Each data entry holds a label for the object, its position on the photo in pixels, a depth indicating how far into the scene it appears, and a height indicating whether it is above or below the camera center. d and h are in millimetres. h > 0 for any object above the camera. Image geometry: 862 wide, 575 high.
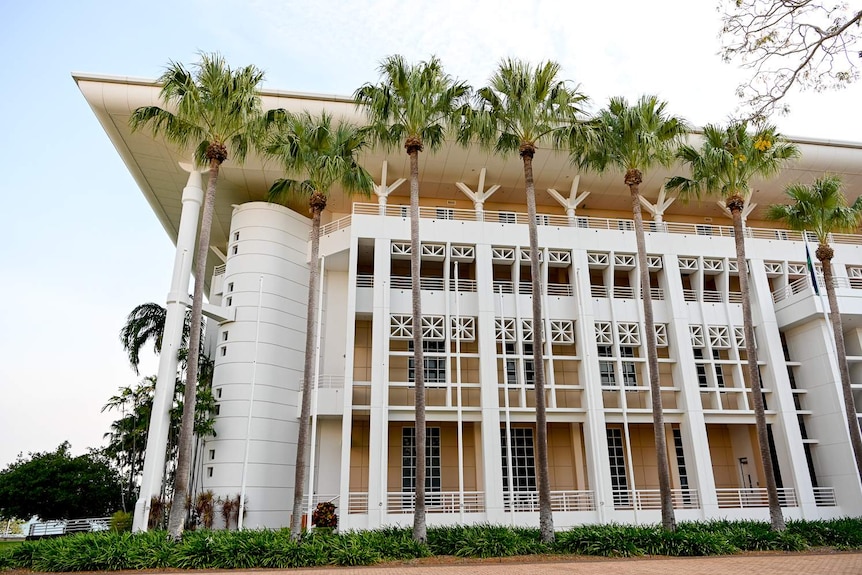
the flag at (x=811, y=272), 21500 +7223
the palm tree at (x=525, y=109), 18453 +11587
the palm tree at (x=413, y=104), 18141 +11581
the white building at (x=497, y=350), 21297 +4978
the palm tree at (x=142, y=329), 28391 +7318
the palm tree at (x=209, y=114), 17516 +11036
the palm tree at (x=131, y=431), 27781 +2413
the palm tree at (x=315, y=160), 18078 +9932
